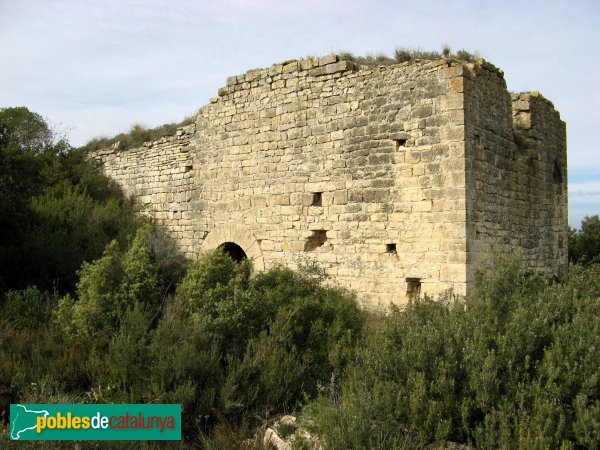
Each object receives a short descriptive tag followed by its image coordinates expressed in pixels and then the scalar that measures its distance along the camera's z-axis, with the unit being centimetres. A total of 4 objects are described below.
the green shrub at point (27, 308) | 762
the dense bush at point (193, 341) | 611
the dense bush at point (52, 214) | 932
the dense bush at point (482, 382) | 490
